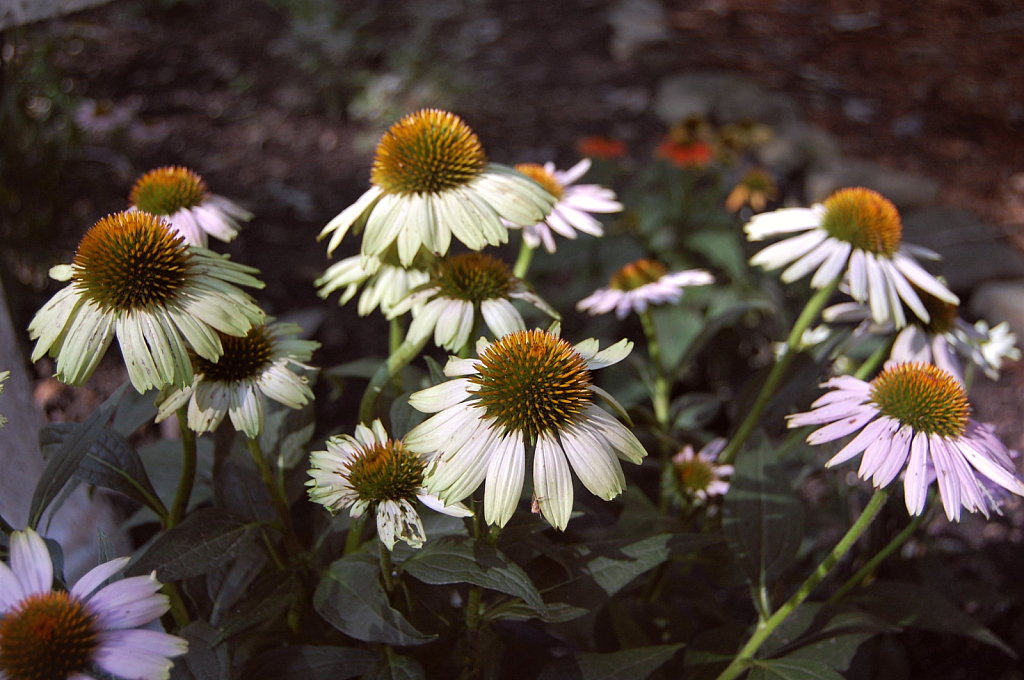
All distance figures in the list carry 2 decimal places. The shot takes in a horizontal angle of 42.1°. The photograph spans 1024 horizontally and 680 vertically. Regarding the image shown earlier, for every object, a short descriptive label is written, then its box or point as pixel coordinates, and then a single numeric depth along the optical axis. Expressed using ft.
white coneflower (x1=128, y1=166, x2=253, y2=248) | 1.41
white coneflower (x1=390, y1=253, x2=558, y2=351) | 1.35
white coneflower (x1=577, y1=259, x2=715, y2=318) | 1.78
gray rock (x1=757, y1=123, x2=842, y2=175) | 4.09
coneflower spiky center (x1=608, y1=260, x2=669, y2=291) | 1.88
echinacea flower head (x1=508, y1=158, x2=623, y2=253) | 1.54
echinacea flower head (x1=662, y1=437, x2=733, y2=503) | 1.65
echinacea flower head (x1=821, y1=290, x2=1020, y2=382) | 1.53
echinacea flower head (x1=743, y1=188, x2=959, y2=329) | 1.48
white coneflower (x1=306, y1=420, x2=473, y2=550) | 1.23
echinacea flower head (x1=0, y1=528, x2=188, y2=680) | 1.09
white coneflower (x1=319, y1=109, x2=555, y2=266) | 1.30
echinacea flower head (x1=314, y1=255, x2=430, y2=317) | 1.43
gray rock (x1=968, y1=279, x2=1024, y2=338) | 3.25
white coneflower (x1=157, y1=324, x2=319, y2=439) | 1.27
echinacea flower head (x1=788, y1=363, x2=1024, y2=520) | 1.28
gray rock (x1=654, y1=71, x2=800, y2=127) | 4.47
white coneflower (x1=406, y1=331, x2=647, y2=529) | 1.18
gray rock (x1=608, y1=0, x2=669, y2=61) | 5.33
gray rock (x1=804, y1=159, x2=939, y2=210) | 3.86
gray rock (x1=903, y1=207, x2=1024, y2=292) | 3.44
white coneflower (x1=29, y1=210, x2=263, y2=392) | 1.21
